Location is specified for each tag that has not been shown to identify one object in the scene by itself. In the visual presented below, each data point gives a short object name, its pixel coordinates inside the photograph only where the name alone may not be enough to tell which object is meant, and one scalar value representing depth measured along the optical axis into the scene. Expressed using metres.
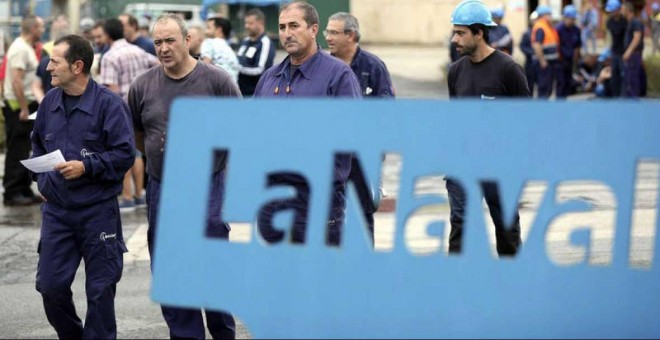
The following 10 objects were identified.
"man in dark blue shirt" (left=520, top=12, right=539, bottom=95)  42.72
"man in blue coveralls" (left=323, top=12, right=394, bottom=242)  18.19
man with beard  16.73
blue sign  8.34
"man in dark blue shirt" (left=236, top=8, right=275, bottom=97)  27.16
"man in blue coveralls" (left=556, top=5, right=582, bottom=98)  42.94
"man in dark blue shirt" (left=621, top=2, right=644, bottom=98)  41.66
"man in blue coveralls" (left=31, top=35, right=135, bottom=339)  13.56
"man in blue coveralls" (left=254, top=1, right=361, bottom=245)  13.65
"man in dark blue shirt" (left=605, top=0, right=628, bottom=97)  42.25
